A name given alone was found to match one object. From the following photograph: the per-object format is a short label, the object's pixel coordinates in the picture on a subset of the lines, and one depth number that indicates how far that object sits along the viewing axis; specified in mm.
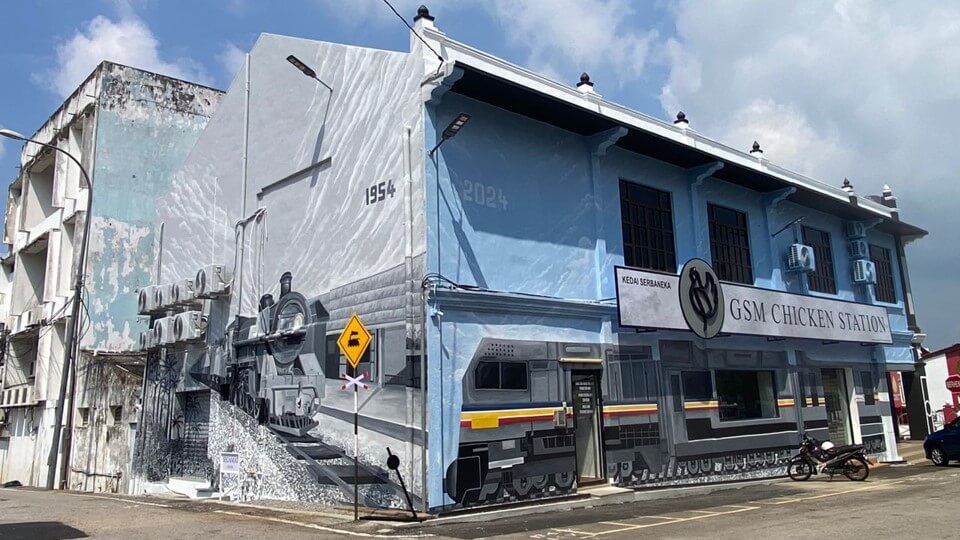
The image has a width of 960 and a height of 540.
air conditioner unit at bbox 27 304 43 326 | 27359
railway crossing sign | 11734
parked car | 21016
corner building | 13031
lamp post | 21312
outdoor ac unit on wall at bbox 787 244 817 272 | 20906
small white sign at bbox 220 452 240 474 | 16516
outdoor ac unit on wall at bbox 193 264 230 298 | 18250
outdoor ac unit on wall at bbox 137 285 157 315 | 20547
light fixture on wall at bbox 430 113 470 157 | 12484
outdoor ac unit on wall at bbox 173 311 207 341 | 18844
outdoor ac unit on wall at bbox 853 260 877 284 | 23922
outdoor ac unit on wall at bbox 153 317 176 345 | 19812
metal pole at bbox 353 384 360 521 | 11414
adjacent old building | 23031
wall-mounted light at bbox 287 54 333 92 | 15411
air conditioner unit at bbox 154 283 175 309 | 19705
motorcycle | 17500
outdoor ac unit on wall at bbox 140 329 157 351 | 20656
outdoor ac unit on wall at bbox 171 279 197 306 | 19078
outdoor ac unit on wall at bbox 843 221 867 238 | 24406
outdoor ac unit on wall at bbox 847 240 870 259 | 24172
